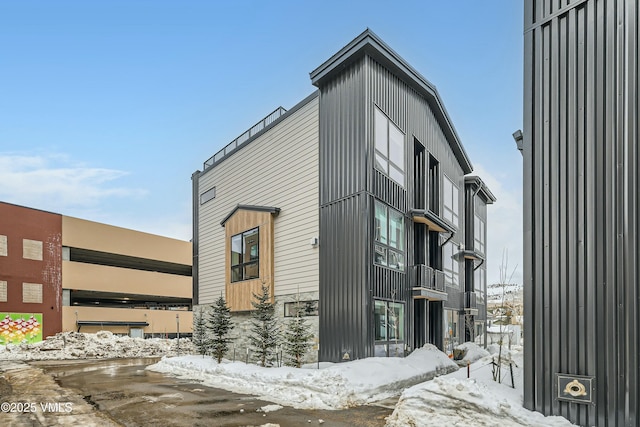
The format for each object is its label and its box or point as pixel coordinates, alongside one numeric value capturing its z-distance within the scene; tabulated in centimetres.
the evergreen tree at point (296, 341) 1436
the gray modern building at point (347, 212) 1457
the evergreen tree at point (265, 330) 1548
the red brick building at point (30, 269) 2928
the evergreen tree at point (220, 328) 1698
